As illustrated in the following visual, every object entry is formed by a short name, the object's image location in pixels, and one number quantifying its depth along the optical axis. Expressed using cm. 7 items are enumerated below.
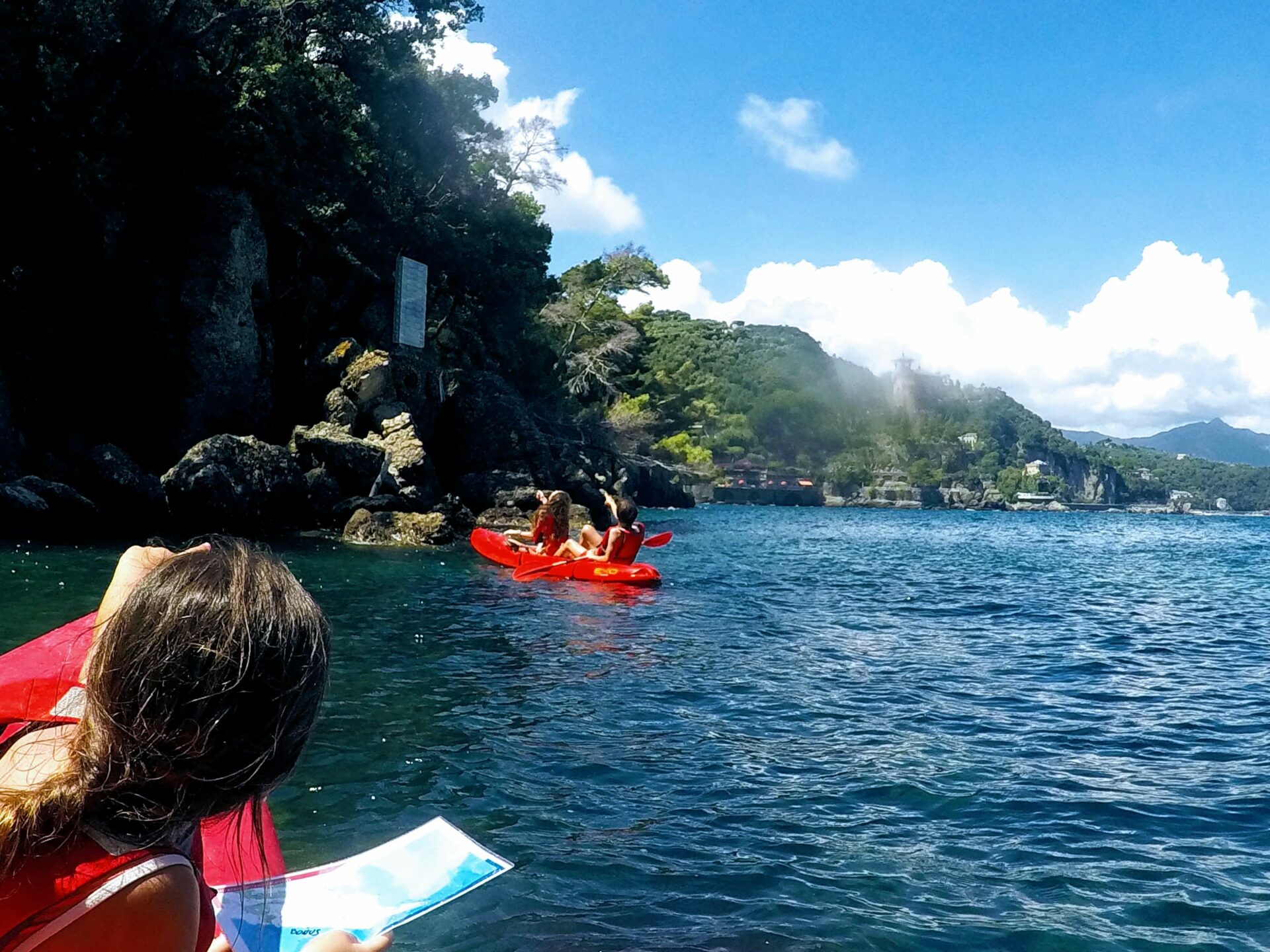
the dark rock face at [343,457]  2359
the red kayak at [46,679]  179
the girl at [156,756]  135
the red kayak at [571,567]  1577
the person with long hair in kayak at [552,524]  1720
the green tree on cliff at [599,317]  5284
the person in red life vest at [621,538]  1602
